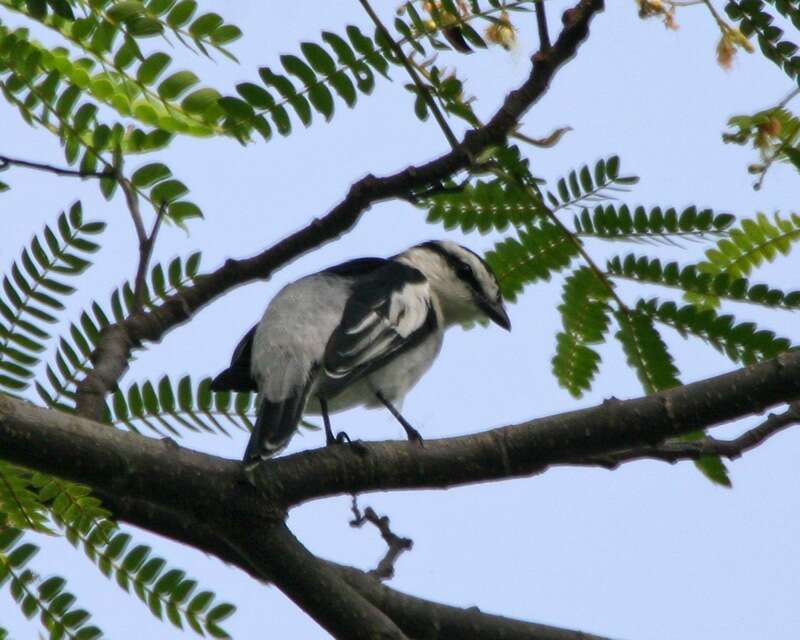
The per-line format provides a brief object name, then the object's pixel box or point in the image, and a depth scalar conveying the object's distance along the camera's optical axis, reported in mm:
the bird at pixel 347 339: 9094
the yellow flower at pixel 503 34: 7650
